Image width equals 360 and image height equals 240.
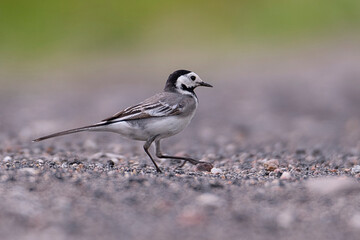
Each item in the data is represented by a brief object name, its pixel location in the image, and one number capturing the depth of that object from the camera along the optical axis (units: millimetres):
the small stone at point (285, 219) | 9227
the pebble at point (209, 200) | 9992
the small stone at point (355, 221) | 9166
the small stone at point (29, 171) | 11455
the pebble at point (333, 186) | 10711
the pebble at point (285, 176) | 12148
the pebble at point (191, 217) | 9211
